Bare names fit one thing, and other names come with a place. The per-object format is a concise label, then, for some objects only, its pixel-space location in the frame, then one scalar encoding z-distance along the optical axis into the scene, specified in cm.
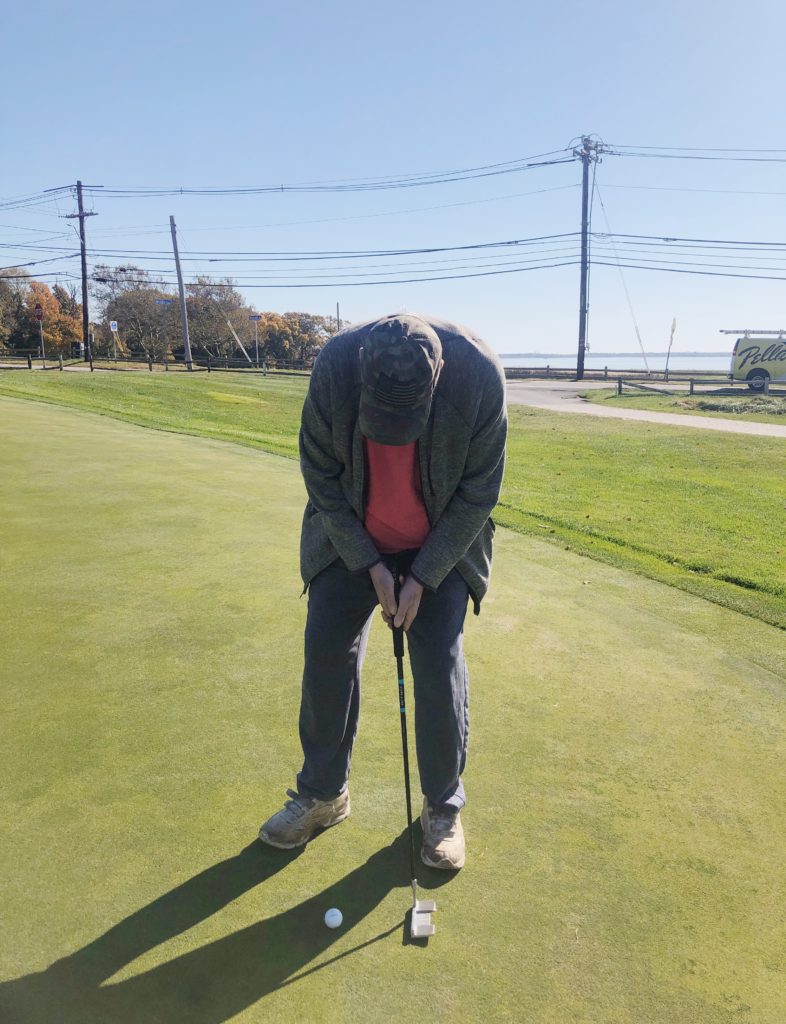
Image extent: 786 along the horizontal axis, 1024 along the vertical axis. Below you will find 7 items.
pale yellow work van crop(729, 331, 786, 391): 2483
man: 200
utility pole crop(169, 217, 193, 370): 3512
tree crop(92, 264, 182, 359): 4822
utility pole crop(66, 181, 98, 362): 3427
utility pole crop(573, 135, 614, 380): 3616
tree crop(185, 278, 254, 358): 4834
